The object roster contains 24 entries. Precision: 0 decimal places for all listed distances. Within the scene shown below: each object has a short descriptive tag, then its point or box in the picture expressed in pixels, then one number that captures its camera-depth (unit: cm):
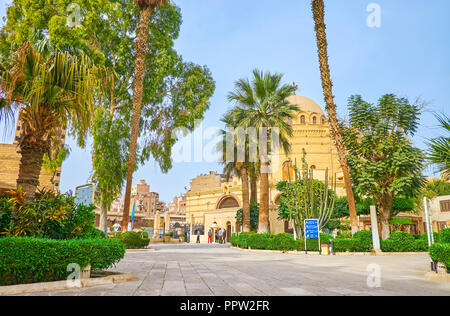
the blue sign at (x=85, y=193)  1048
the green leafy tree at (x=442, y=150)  841
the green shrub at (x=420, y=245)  1902
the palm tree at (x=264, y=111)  2162
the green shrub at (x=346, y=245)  1781
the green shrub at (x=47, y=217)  664
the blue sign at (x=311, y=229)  1775
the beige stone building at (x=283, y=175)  4241
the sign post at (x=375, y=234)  1769
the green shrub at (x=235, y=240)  2435
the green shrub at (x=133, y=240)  2031
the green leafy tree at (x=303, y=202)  2094
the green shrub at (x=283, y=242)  1917
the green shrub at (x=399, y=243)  1834
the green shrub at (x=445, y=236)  955
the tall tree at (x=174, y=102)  2388
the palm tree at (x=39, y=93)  711
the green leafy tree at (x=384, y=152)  1919
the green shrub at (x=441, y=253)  775
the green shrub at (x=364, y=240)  1792
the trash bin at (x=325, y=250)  1751
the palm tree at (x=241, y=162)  2470
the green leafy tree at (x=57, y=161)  2042
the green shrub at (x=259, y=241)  2030
